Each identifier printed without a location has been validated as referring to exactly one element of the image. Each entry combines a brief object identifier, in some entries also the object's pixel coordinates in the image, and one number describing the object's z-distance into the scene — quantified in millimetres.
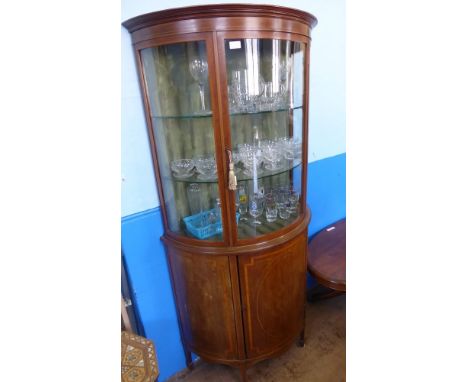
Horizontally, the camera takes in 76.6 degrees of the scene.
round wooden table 1724
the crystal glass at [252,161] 1349
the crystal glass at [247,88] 1215
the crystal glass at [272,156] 1419
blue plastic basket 1354
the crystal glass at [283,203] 1521
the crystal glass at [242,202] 1385
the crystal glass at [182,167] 1375
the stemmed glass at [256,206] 1450
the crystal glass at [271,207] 1494
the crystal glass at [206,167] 1276
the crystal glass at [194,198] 1399
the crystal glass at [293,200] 1536
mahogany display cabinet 1084
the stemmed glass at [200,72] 1112
